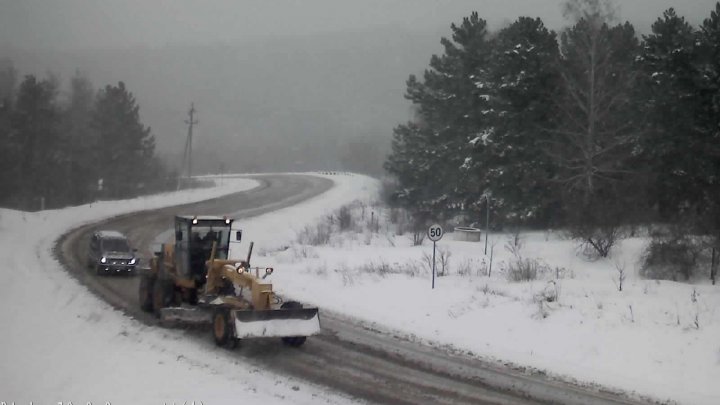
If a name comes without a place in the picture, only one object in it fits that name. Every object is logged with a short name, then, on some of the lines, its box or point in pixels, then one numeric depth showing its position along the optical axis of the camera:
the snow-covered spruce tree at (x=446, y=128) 41.62
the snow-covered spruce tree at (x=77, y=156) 60.31
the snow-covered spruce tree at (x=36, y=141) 54.84
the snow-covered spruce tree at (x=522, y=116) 36.69
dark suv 25.33
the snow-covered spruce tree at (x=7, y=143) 50.34
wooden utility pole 73.15
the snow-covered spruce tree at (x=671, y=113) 31.16
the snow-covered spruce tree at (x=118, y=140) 63.41
